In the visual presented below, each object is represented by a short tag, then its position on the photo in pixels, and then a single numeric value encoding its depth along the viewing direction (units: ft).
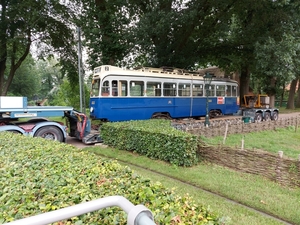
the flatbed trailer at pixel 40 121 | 29.71
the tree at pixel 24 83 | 127.85
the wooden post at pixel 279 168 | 18.39
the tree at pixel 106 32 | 50.62
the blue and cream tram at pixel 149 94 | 38.29
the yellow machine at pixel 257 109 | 53.91
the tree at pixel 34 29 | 52.95
